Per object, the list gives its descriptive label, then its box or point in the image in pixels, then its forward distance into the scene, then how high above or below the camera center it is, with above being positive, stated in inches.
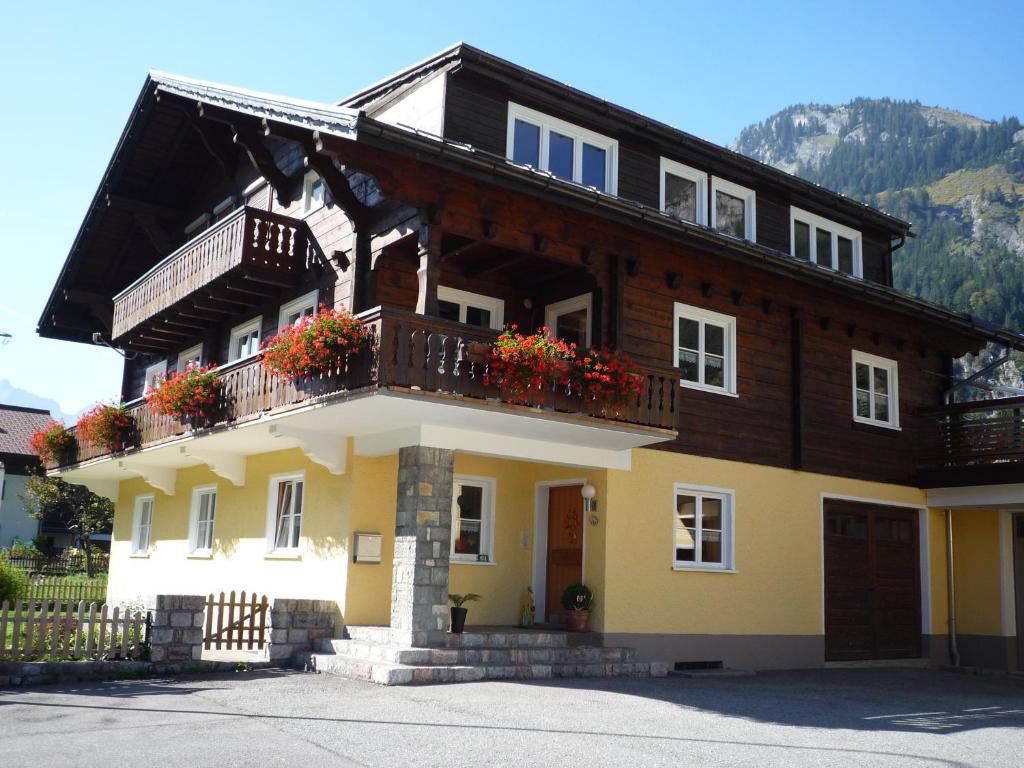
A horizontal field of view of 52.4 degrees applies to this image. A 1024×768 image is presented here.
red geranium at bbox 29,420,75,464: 924.6 +96.7
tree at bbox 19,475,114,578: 1469.0 +69.7
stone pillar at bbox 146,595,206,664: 514.0 -35.4
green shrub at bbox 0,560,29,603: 679.7 -21.9
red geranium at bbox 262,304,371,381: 494.9 +103.7
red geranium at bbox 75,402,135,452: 805.2 +97.6
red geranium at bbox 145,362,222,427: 647.6 +100.0
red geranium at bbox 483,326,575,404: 510.0 +99.1
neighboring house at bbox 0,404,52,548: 1713.8 +135.9
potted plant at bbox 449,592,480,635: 541.3 -26.0
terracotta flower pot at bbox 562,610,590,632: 589.9 -28.1
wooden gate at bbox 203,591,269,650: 582.6 -37.7
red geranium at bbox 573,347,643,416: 541.6 +99.0
